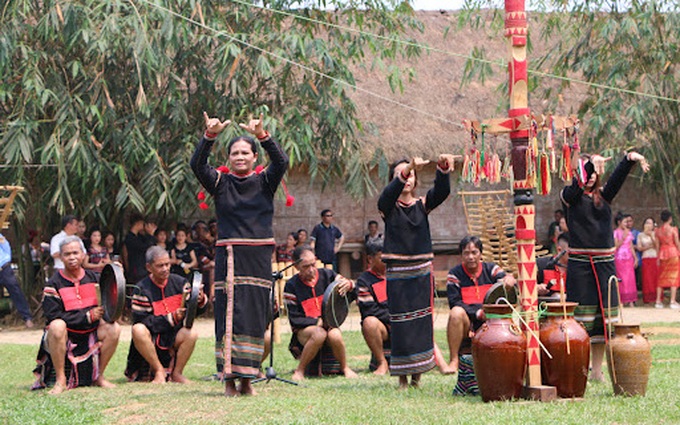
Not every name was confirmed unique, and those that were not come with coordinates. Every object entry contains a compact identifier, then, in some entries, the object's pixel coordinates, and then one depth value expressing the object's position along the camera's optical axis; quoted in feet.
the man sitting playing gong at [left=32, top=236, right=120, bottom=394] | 31.81
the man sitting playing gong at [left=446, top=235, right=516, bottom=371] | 33.68
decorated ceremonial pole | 25.31
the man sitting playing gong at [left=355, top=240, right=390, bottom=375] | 35.19
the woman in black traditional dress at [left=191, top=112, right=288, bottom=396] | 27.04
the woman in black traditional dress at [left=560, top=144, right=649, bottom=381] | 30.83
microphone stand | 31.19
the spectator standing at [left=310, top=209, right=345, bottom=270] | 63.44
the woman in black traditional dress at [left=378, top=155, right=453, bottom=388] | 29.09
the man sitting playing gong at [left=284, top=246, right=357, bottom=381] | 34.27
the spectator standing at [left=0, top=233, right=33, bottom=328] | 53.01
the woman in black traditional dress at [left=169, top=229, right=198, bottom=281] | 56.03
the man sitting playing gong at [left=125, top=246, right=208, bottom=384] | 33.24
